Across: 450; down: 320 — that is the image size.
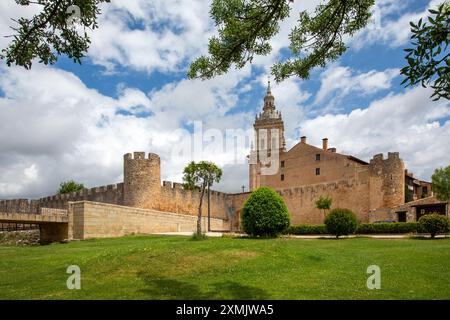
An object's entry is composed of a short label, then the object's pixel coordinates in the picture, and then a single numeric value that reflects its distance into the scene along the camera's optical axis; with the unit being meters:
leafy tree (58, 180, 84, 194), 59.50
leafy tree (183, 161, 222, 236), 27.16
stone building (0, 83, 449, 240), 24.94
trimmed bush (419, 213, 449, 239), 19.25
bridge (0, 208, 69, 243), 20.84
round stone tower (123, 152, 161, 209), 34.75
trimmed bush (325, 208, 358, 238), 21.66
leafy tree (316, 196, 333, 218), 36.03
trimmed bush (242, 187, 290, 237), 19.09
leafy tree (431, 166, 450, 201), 27.16
